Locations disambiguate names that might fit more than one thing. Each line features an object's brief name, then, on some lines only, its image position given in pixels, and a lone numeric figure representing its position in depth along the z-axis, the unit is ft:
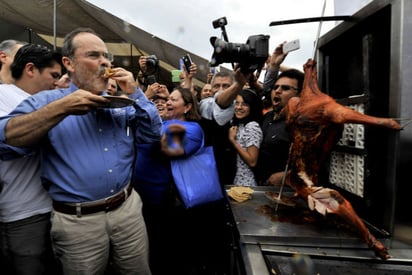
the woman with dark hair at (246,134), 7.20
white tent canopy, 16.25
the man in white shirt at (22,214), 4.99
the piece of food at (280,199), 5.33
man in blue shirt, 4.36
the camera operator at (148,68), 8.91
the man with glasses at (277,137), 6.93
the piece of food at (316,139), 3.72
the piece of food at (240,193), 5.83
